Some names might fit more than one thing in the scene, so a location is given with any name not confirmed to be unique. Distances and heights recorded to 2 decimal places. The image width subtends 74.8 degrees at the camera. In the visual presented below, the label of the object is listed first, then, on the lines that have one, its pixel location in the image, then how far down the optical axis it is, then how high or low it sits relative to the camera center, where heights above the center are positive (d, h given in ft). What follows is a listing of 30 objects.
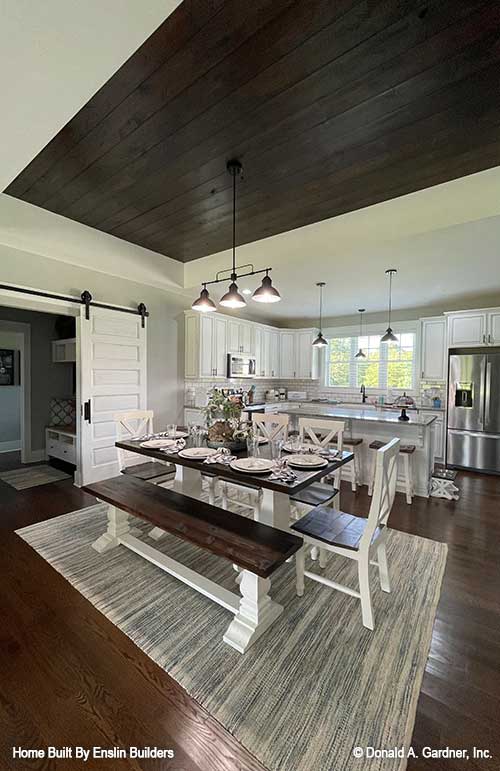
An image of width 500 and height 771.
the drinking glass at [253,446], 8.77 -2.01
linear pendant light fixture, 8.38 +2.31
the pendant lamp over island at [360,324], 22.92 +3.74
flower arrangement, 9.14 -1.33
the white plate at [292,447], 8.86 -1.95
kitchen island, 13.12 -2.40
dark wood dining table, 6.60 -2.15
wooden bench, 5.86 -3.18
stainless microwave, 19.60 +0.69
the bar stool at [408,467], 12.47 -3.52
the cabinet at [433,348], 18.81 +1.74
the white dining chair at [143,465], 10.07 -3.00
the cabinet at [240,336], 19.88 +2.53
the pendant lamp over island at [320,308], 16.20 +4.53
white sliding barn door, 13.32 -0.15
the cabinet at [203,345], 17.52 +1.68
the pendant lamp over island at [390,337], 16.03 +1.98
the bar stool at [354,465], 13.70 -3.84
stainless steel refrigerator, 16.08 -1.71
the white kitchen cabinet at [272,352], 23.52 +1.81
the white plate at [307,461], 7.49 -2.00
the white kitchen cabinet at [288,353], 24.99 +1.80
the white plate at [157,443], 9.23 -1.97
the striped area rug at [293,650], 4.39 -4.79
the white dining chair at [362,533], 6.11 -3.21
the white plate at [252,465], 7.10 -2.02
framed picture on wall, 19.45 +0.48
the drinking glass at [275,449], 8.35 -1.99
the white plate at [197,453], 8.20 -1.99
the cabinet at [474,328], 16.66 +2.61
